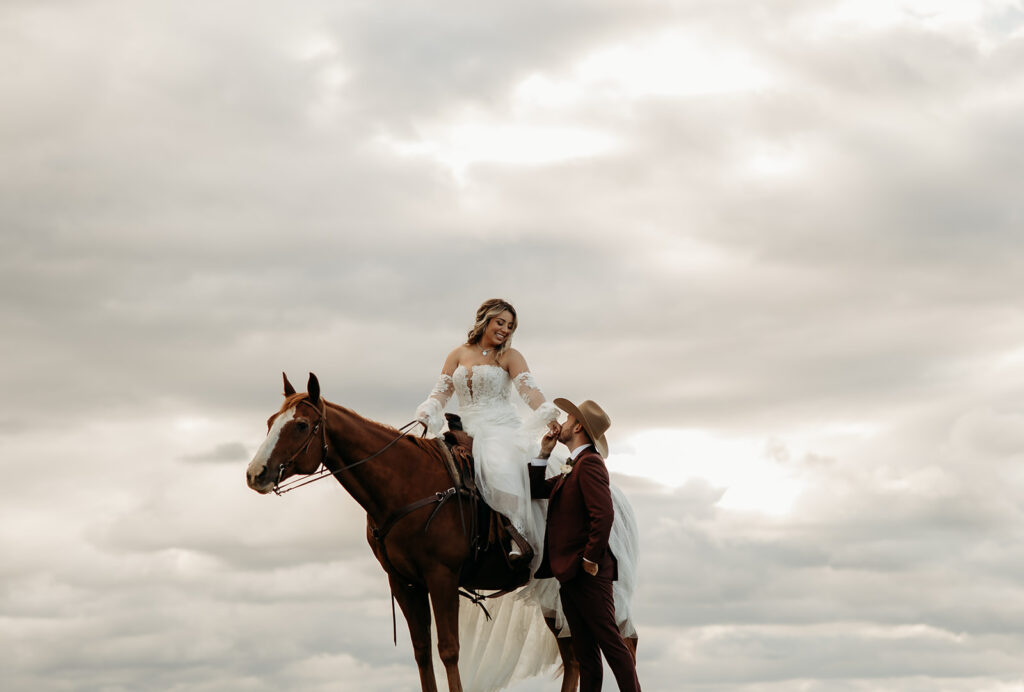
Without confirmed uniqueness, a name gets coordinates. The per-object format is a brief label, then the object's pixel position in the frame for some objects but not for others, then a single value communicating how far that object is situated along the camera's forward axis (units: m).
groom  11.52
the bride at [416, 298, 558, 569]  13.83
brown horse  12.15
